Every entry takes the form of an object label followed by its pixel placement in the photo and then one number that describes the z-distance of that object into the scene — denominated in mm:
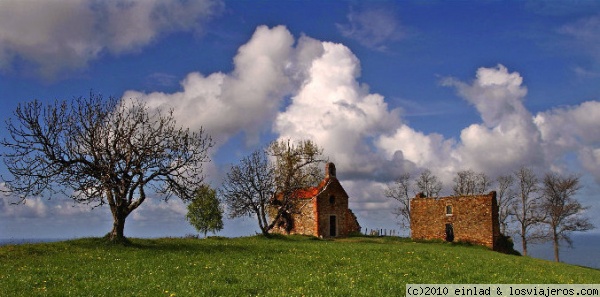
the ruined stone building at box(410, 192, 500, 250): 61312
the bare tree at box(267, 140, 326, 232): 63938
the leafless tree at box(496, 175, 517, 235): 75188
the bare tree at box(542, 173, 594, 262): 69938
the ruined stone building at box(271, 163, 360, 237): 67250
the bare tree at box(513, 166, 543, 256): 72894
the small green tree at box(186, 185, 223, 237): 78500
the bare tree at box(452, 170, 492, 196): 84500
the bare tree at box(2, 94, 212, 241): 34812
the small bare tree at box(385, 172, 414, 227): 85562
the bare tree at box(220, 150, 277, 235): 59750
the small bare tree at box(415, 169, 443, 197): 87312
